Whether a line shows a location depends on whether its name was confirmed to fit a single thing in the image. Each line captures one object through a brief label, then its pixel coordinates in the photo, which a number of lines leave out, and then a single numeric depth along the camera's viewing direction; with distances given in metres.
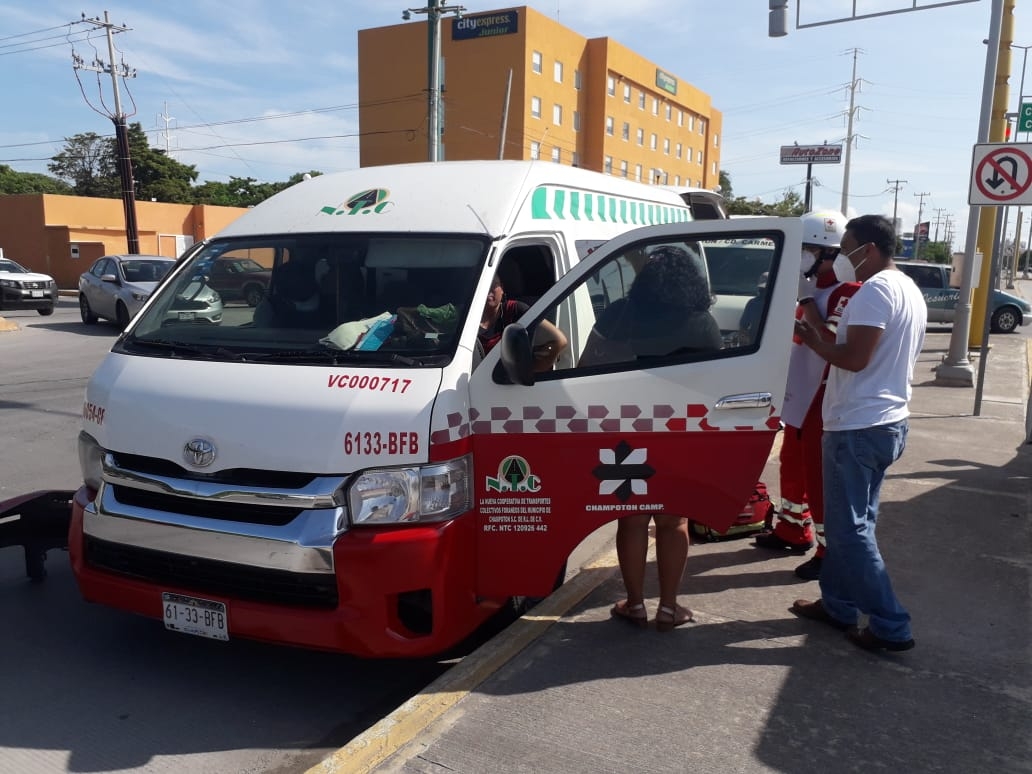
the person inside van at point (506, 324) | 3.82
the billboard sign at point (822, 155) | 59.06
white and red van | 3.39
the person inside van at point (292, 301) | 4.20
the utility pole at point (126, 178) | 32.91
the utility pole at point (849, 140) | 52.66
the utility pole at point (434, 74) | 19.17
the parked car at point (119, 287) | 18.11
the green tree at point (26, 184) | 63.97
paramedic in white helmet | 4.72
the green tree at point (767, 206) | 65.51
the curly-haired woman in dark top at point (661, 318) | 3.80
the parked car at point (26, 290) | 22.83
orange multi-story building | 48.91
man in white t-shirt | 3.76
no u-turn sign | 8.98
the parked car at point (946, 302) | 24.16
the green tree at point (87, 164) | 69.81
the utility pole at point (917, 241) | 79.62
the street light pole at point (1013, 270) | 52.86
